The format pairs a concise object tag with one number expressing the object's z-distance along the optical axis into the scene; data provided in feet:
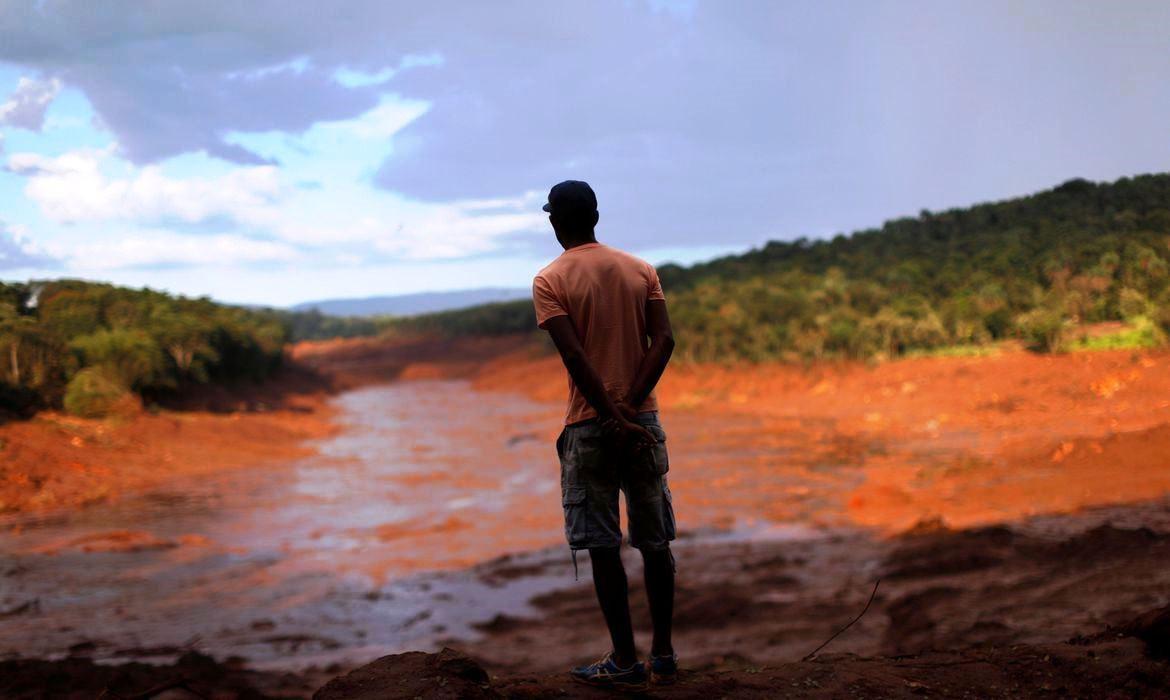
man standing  11.03
